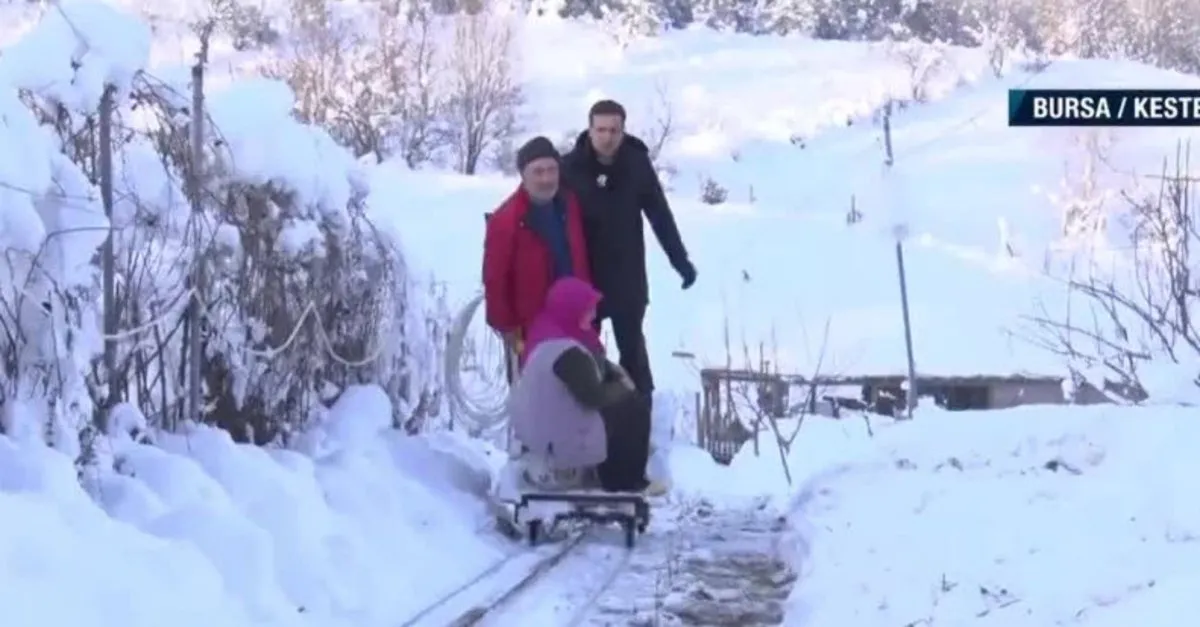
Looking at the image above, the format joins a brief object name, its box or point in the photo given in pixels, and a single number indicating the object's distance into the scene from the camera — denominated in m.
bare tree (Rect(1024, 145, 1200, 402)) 9.69
